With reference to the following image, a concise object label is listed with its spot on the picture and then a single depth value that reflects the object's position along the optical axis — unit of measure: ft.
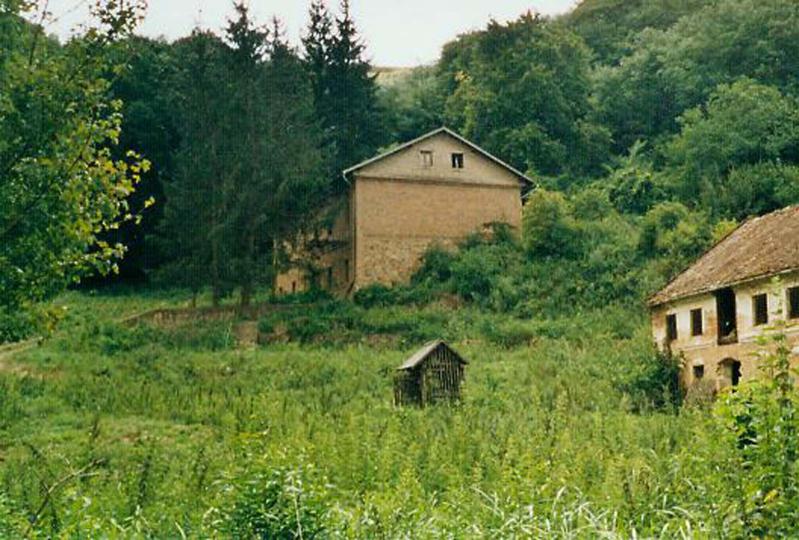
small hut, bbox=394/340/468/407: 67.62
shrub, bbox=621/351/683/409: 76.07
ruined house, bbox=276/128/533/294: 129.90
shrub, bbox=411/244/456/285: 124.16
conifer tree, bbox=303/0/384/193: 164.05
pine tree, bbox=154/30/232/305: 118.11
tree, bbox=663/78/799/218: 142.31
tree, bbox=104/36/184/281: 161.99
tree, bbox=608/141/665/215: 155.74
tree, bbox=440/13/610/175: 173.68
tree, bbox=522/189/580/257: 124.67
